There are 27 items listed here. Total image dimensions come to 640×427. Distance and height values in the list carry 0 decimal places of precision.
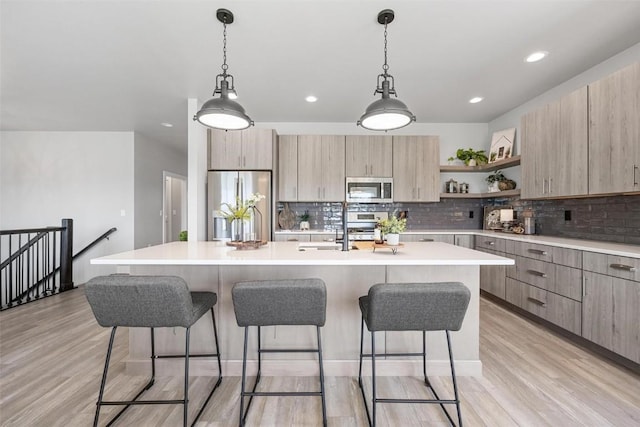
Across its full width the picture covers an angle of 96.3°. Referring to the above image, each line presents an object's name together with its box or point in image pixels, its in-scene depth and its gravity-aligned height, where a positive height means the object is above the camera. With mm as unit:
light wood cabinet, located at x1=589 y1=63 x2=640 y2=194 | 2189 +658
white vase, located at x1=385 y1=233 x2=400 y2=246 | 1989 -183
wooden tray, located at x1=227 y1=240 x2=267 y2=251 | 2169 -248
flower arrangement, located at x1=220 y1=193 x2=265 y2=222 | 2182 +10
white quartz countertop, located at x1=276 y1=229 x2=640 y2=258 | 2137 -275
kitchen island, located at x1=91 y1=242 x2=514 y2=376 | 1998 -842
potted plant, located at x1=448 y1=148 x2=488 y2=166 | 4402 +871
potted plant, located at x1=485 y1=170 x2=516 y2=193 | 4062 +451
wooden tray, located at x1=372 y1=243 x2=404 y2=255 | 1964 -243
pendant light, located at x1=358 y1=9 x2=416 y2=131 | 1847 +664
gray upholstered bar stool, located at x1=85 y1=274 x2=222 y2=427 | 1416 -456
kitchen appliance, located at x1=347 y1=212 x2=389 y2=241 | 4492 -133
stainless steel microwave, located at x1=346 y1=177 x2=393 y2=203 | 4344 +343
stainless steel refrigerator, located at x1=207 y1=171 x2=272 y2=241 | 3904 +279
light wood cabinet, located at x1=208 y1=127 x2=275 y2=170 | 4082 +874
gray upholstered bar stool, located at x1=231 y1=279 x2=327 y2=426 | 1456 -470
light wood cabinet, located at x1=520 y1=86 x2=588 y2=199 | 2633 +655
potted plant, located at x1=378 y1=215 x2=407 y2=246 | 1996 -118
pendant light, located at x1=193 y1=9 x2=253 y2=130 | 1894 +685
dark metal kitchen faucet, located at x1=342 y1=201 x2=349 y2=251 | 2072 -181
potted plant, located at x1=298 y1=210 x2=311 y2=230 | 4438 -121
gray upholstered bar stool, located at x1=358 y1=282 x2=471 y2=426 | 1406 -473
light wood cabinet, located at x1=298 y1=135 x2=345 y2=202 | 4359 +691
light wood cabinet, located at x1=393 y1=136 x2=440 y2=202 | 4375 +683
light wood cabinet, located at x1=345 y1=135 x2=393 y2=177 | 4371 +864
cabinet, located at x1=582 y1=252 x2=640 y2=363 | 2016 -685
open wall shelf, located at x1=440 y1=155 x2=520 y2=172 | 3849 +680
